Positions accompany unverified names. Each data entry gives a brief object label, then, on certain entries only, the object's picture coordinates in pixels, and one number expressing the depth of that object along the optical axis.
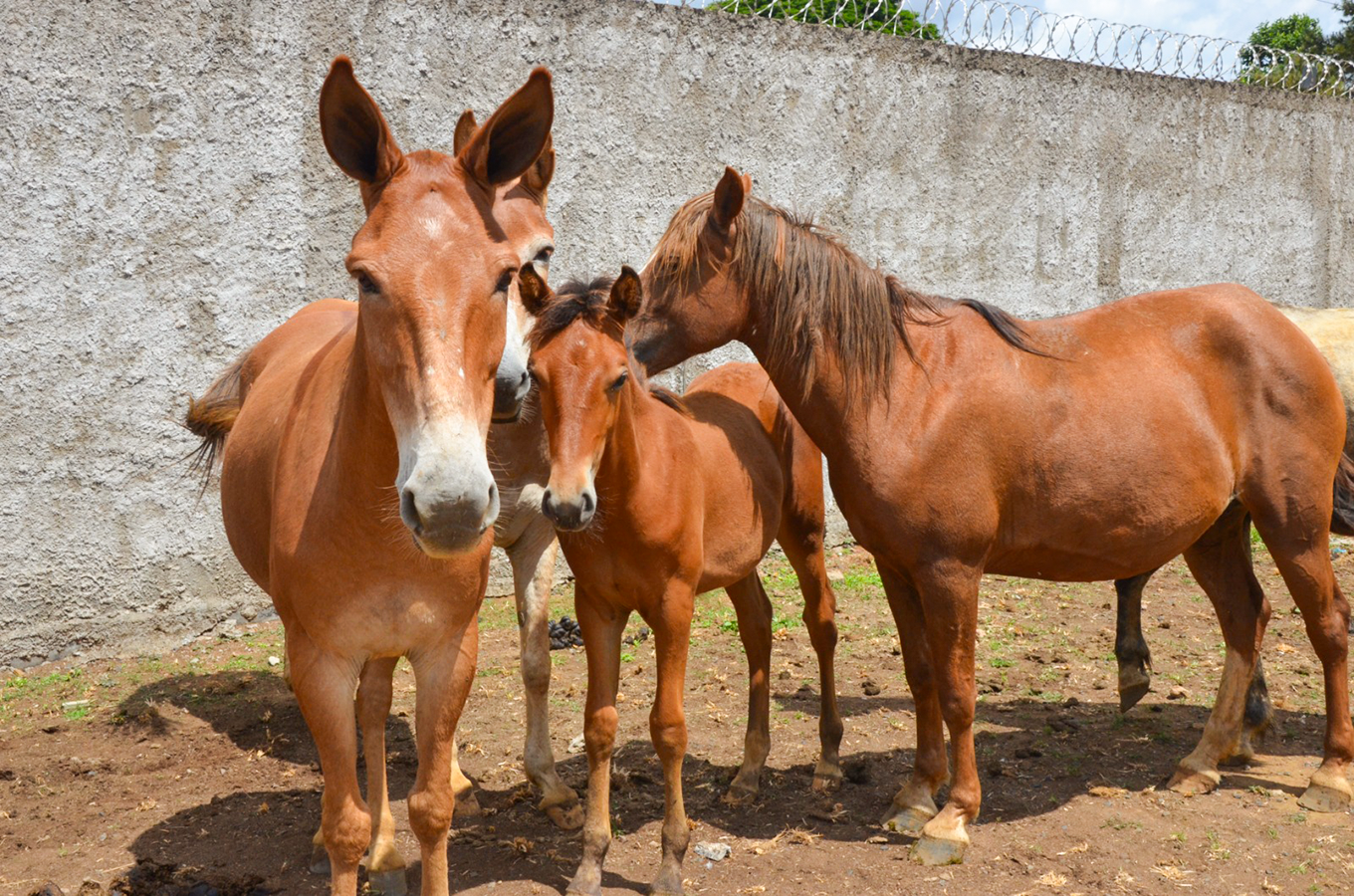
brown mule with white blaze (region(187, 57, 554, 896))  2.30
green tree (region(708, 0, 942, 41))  8.12
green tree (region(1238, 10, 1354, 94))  10.34
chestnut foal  3.46
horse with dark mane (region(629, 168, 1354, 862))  4.02
